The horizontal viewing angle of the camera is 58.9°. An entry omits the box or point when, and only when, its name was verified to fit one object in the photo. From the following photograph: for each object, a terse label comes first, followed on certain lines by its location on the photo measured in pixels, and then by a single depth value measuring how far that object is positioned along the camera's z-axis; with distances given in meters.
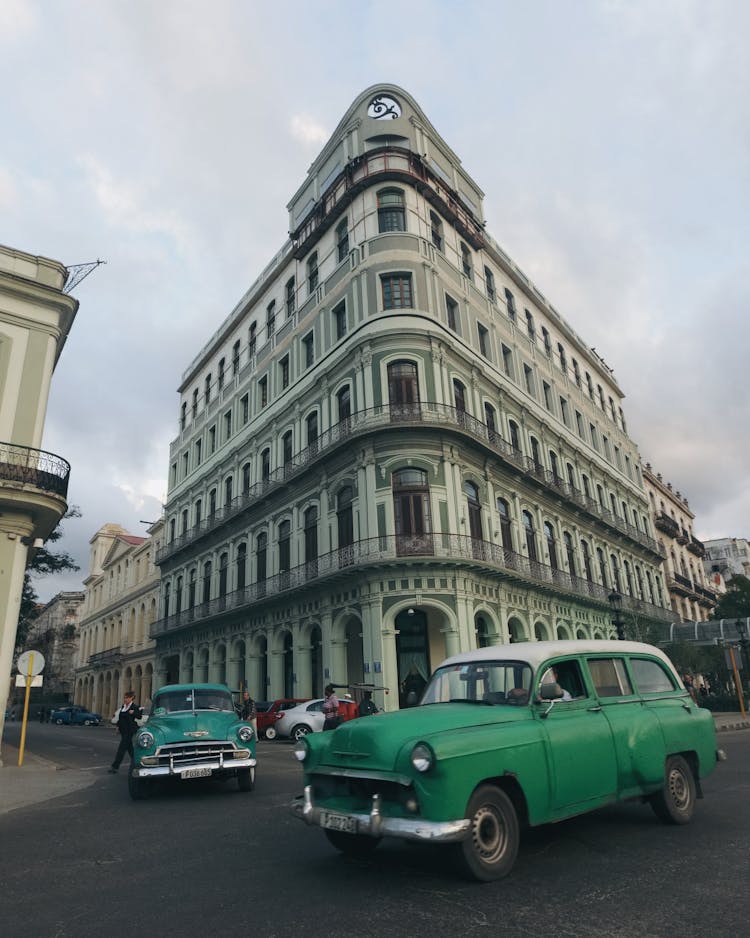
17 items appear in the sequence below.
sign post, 15.66
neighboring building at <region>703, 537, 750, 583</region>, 92.25
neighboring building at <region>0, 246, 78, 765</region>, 15.88
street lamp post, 22.75
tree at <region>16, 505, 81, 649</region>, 28.92
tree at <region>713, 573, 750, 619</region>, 45.44
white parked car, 22.25
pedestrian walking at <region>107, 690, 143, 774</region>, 13.35
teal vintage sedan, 10.18
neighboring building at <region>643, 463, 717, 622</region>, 54.38
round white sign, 15.65
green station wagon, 4.98
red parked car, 24.67
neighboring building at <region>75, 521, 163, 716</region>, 49.94
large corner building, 25.39
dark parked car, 50.94
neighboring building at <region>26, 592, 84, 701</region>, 83.31
